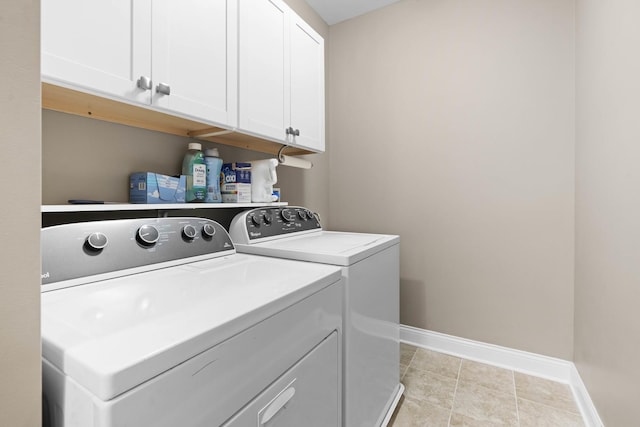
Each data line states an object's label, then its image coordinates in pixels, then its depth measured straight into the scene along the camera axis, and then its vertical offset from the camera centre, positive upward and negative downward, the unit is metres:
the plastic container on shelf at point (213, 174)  1.43 +0.18
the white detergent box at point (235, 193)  1.53 +0.09
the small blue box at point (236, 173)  1.54 +0.20
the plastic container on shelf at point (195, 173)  1.34 +0.17
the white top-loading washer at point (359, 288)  1.14 -0.33
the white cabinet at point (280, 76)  1.37 +0.71
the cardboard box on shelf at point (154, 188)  1.19 +0.09
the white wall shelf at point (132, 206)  0.90 +0.02
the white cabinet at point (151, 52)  0.81 +0.51
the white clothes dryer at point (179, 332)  0.46 -0.22
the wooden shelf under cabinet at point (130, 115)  0.94 +0.37
